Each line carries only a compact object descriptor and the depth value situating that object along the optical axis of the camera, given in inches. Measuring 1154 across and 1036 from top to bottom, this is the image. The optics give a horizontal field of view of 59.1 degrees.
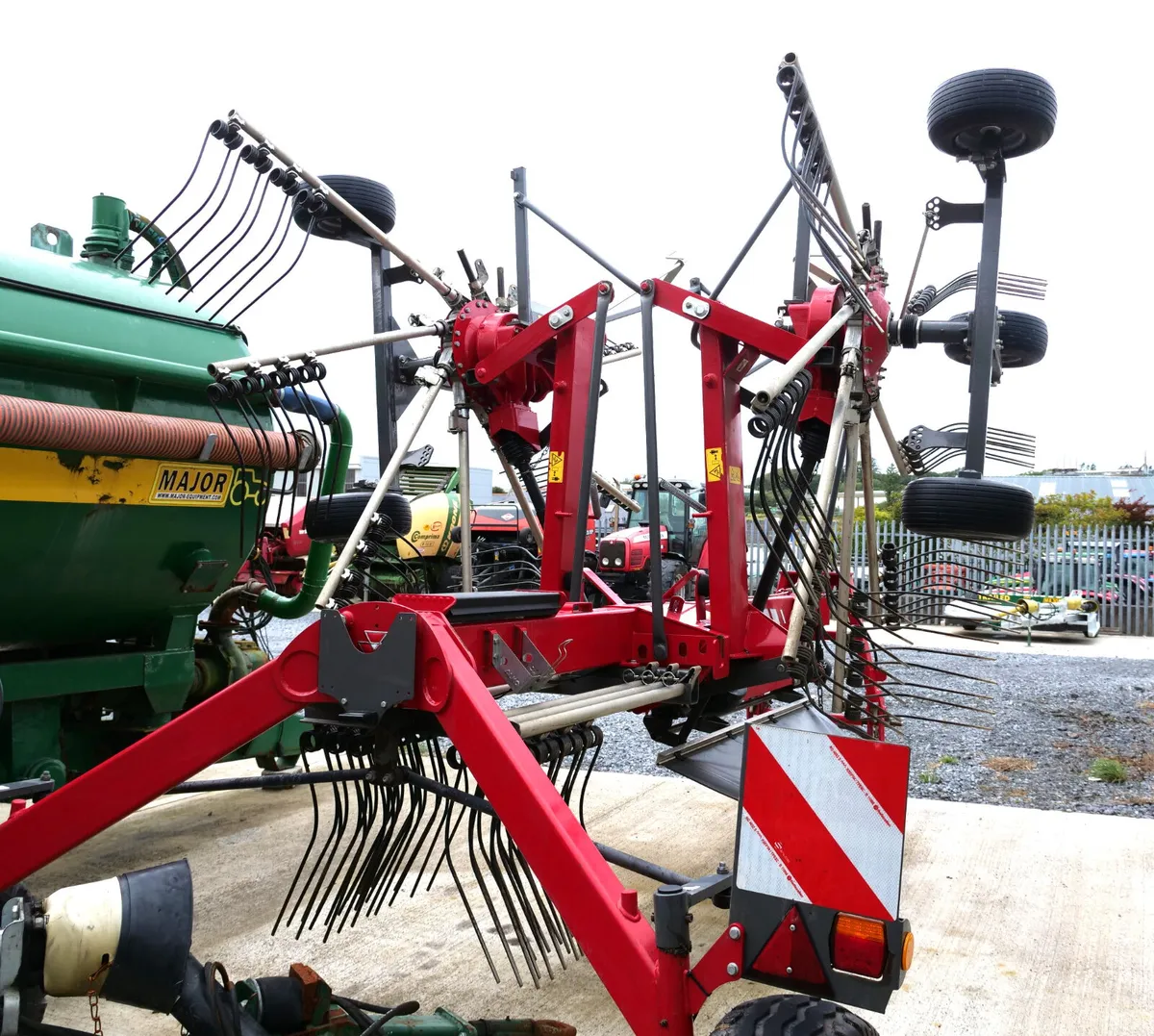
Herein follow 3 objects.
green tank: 112.1
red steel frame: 69.4
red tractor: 502.0
